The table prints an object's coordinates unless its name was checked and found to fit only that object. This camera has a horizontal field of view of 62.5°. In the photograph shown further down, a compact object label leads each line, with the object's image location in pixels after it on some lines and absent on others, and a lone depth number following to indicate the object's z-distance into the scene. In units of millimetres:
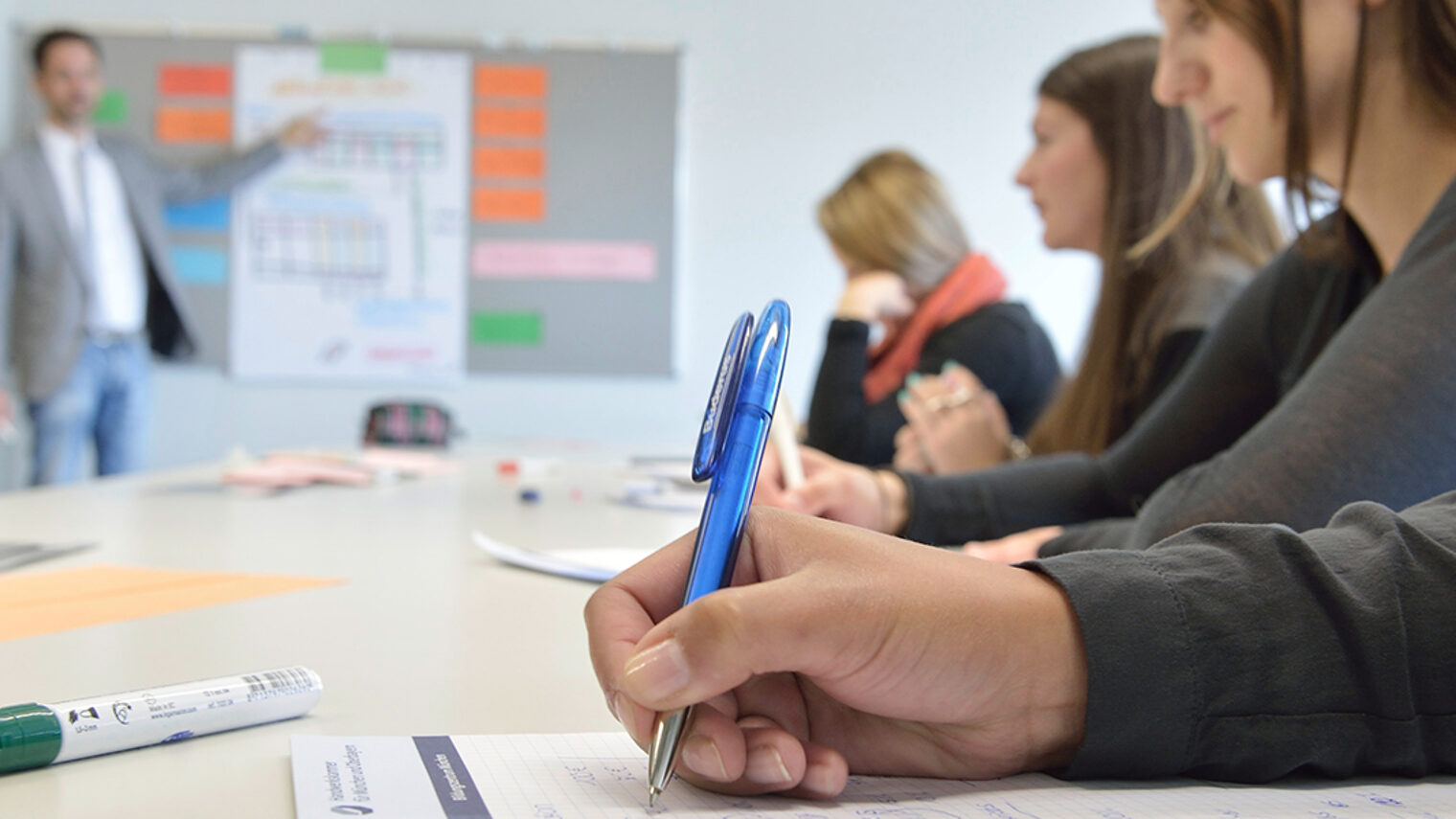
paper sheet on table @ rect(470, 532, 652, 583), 776
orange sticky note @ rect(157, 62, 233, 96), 3676
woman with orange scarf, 1953
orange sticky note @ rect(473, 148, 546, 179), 3688
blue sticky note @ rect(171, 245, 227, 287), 3672
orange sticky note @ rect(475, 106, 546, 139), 3691
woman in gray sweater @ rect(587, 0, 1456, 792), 341
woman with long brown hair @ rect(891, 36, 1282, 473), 1328
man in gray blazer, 3389
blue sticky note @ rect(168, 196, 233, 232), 3666
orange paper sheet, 614
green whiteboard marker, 365
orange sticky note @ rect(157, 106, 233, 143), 3668
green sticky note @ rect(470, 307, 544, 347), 3701
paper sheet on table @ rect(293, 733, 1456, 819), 344
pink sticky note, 3689
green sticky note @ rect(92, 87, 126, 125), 3660
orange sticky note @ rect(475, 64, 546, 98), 3691
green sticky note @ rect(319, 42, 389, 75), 3686
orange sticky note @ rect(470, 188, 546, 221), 3691
